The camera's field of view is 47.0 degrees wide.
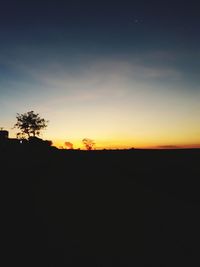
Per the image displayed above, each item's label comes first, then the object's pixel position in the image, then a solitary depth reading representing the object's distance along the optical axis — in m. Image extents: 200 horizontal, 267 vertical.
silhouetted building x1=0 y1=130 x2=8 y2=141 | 51.32
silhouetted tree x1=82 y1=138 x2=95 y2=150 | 106.03
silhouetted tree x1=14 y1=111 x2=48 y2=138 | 74.44
